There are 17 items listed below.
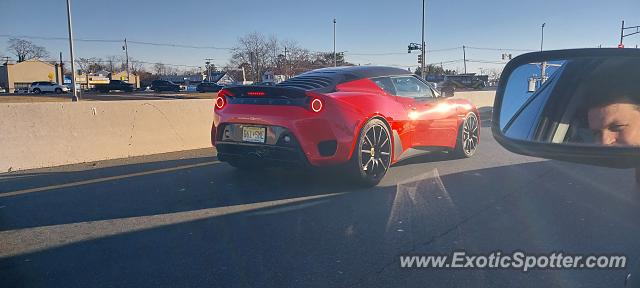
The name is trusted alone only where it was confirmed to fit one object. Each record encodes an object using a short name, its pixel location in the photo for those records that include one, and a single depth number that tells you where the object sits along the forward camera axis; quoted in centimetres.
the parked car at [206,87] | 5888
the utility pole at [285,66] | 6015
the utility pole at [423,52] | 3645
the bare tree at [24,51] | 10556
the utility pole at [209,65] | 11015
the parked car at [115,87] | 6094
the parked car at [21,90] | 7014
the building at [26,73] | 8144
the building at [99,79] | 8299
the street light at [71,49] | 2489
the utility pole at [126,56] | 9166
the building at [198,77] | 9356
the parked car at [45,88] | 6088
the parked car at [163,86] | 6166
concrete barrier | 705
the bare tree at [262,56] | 6506
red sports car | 509
